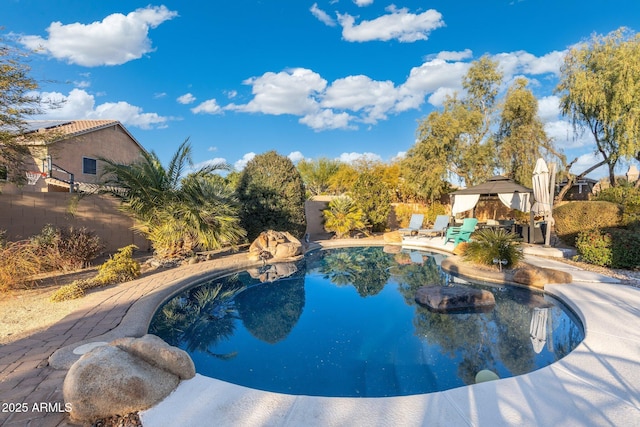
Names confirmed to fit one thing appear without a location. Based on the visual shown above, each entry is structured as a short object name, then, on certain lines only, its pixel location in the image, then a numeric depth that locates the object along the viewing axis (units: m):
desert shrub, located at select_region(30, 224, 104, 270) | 6.78
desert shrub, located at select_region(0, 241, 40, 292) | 5.26
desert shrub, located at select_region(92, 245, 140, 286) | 6.20
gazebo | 11.92
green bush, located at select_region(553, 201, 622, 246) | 8.78
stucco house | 13.86
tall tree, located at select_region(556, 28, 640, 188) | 13.64
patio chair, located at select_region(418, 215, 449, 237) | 13.69
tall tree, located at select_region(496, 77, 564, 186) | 16.97
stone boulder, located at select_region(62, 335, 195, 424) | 2.32
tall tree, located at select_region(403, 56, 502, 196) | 17.77
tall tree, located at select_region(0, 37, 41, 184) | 6.37
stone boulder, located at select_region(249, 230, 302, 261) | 9.77
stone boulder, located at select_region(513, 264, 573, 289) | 6.20
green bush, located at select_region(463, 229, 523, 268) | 7.43
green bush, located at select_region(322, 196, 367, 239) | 14.50
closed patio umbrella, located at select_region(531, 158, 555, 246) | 10.11
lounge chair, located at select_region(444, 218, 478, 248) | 11.09
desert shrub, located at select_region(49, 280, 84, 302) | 5.14
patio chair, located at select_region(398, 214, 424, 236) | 14.23
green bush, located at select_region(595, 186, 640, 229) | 8.30
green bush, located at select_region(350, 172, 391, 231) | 14.94
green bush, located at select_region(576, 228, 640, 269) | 6.89
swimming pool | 3.44
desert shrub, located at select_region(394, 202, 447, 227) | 17.59
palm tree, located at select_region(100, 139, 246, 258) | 8.41
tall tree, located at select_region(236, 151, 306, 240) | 11.21
